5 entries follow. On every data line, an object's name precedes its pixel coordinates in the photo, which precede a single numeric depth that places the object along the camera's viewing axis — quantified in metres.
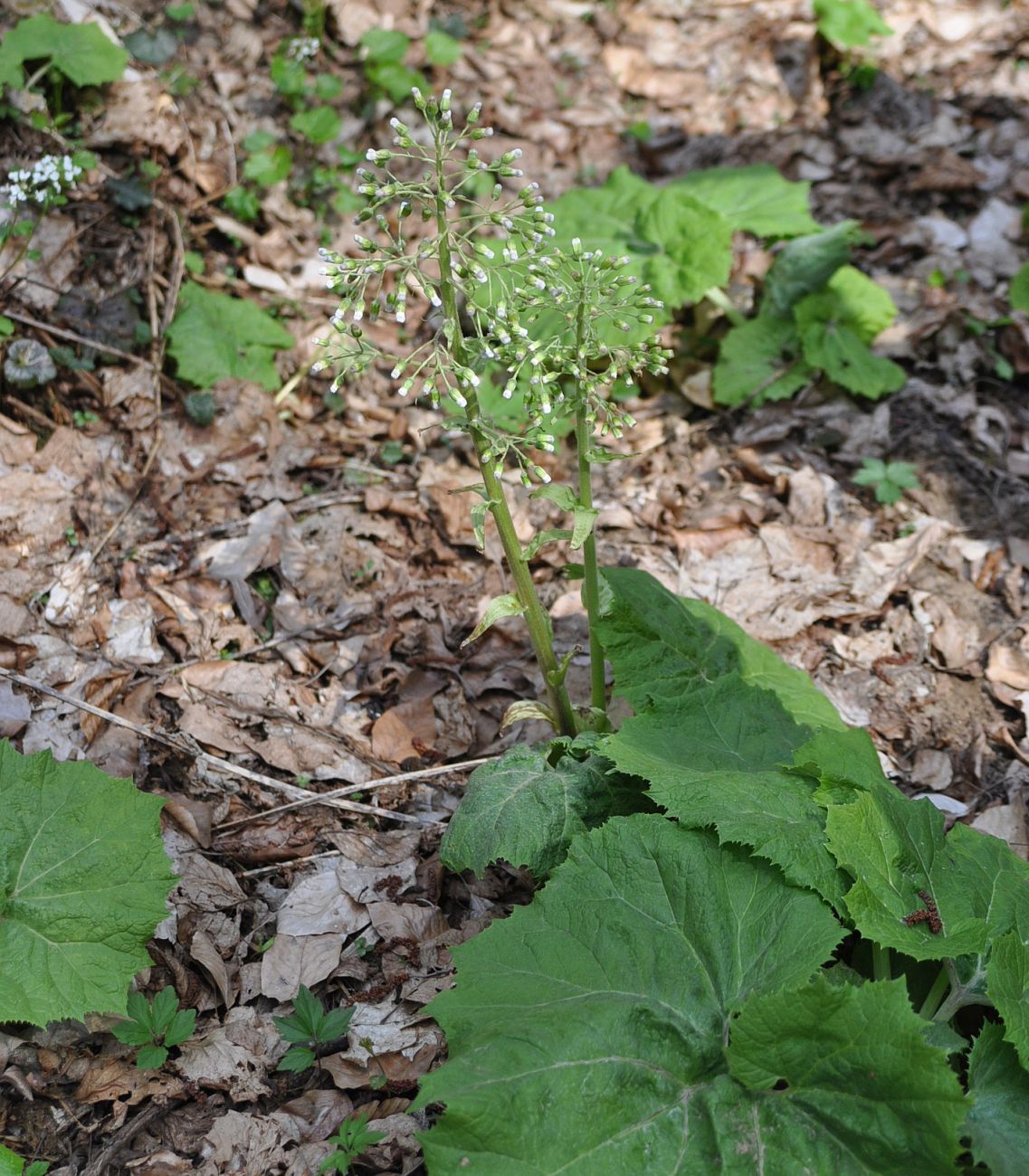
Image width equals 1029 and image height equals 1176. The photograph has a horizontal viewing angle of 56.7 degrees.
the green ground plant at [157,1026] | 2.67
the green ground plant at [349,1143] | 2.40
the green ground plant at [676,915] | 2.08
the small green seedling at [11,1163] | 2.35
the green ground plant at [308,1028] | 2.68
